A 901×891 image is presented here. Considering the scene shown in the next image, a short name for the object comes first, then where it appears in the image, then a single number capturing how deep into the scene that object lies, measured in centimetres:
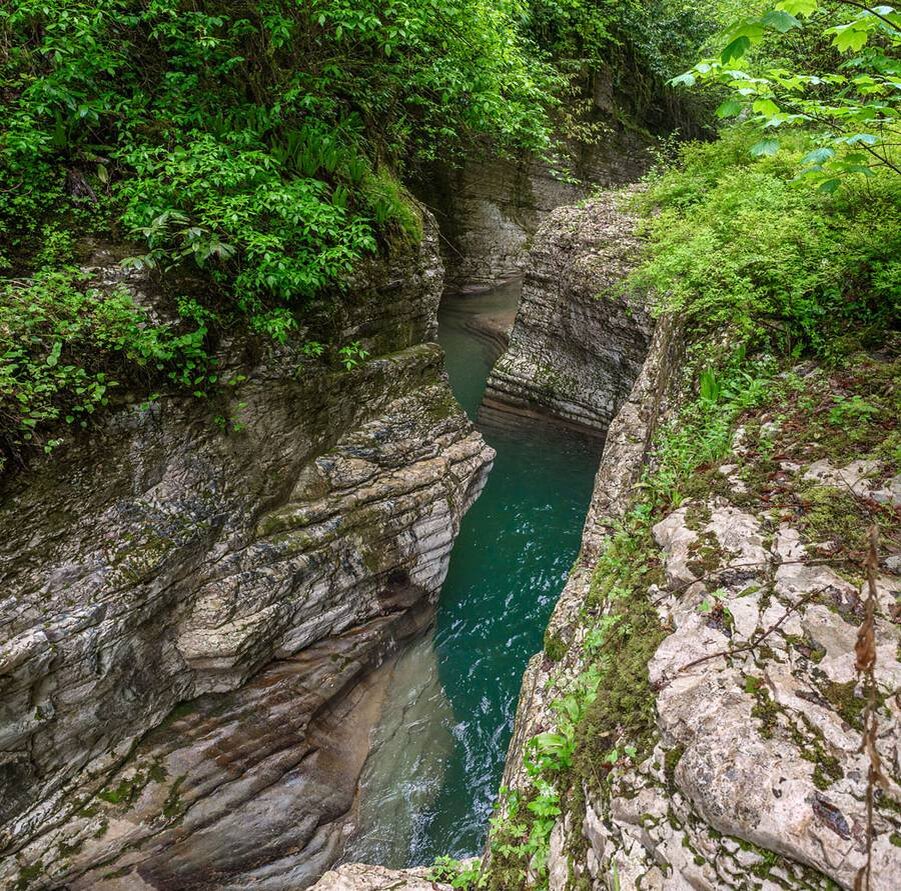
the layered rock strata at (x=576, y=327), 1195
